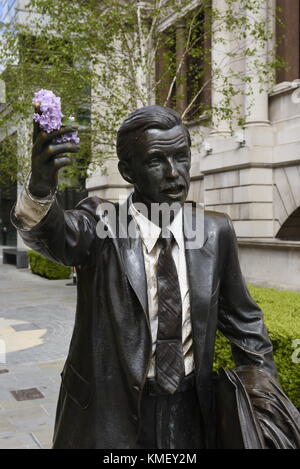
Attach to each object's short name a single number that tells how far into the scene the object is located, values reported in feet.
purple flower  4.75
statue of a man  5.73
